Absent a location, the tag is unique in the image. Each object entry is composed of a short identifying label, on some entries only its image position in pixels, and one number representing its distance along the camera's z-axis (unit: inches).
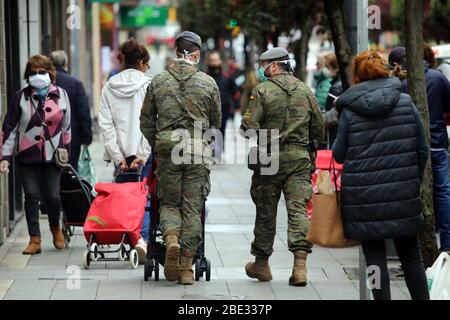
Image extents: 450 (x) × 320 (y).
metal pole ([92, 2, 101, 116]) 1413.1
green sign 1804.9
